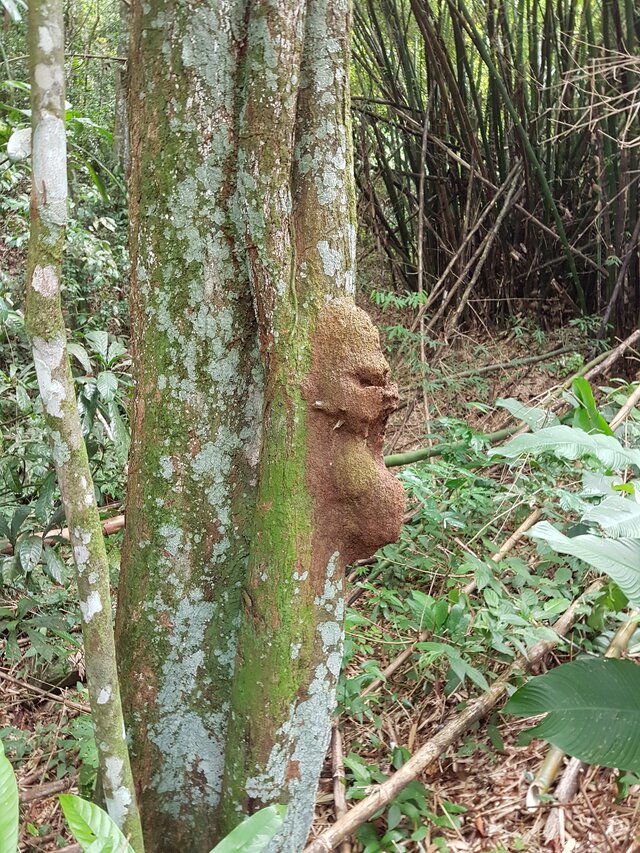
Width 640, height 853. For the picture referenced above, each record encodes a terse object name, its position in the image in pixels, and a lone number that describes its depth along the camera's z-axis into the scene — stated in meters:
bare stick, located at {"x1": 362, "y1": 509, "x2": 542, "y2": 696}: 2.56
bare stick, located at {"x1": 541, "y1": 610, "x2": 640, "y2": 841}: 2.04
